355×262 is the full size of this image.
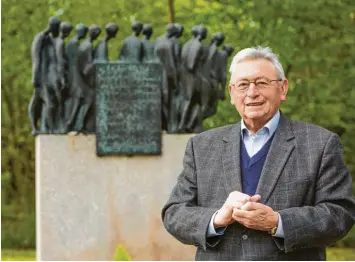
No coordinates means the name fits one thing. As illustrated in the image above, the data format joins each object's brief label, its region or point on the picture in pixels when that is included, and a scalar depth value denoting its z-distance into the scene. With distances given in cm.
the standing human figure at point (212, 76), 1357
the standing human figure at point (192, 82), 1335
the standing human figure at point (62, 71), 1314
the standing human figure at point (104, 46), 1327
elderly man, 358
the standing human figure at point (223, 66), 1366
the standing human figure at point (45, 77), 1310
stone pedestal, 1289
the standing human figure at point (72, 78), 1316
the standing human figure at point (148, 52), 1326
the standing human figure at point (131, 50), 1317
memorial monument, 1292
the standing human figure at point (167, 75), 1326
